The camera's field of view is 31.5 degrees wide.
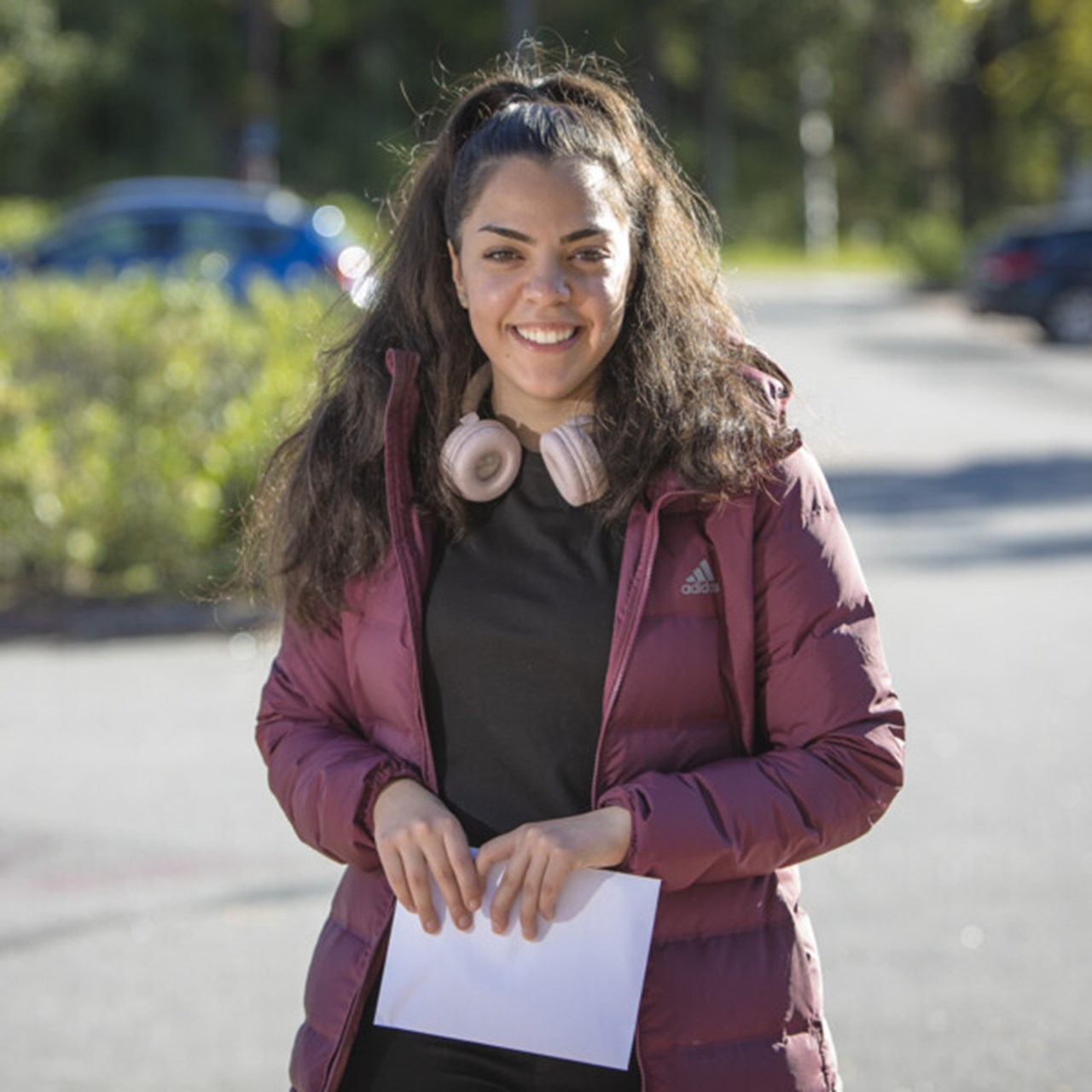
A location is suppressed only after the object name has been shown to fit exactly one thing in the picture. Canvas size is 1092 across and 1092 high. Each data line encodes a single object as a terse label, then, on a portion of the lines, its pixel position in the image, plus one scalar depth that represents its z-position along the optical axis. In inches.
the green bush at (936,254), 1419.2
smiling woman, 85.5
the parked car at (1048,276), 989.8
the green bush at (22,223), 1053.4
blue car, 799.7
